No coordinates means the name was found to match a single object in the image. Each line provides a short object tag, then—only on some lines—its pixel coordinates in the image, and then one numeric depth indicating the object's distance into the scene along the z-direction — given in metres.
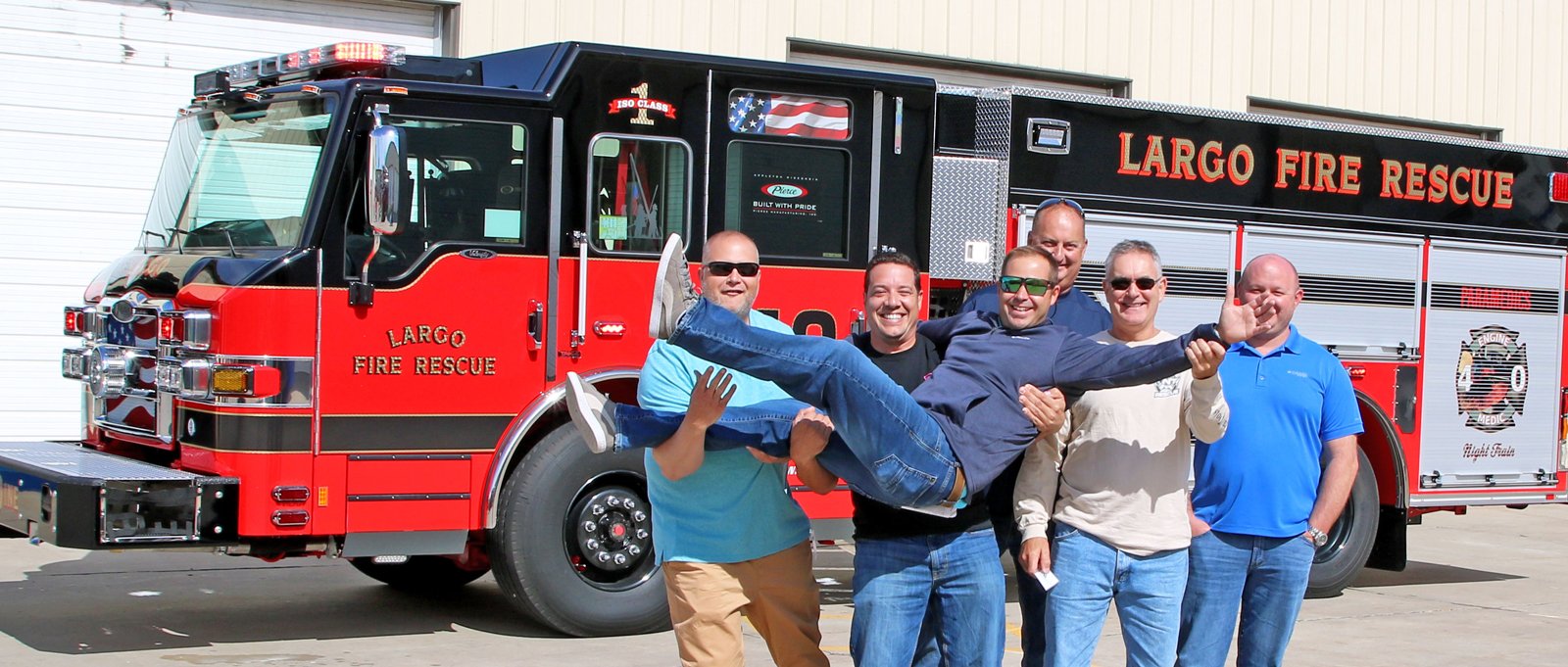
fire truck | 7.05
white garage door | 11.46
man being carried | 3.99
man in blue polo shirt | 5.18
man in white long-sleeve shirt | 4.79
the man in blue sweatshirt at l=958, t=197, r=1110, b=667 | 5.27
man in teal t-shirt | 4.56
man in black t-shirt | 4.55
